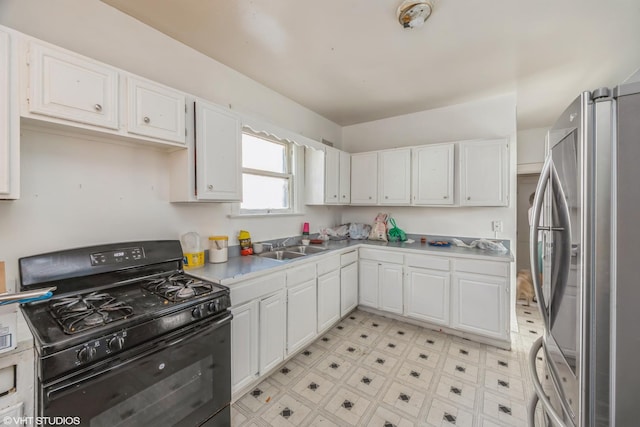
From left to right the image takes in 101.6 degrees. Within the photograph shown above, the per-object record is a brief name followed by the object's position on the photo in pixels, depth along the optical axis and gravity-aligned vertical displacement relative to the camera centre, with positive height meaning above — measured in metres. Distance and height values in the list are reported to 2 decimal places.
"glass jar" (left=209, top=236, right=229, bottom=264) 2.17 -0.31
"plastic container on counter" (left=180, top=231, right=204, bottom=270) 2.01 -0.29
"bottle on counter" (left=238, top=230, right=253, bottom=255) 2.51 -0.30
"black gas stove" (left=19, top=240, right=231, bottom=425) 0.96 -0.49
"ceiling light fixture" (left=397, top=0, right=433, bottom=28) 1.61 +1.28
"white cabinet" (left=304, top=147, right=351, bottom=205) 3.31 +0.47
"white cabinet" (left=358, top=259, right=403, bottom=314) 3.07 -0.89
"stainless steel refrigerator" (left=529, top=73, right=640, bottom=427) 0.70 -0.13
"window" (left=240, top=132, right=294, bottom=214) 2.73 +0.42
